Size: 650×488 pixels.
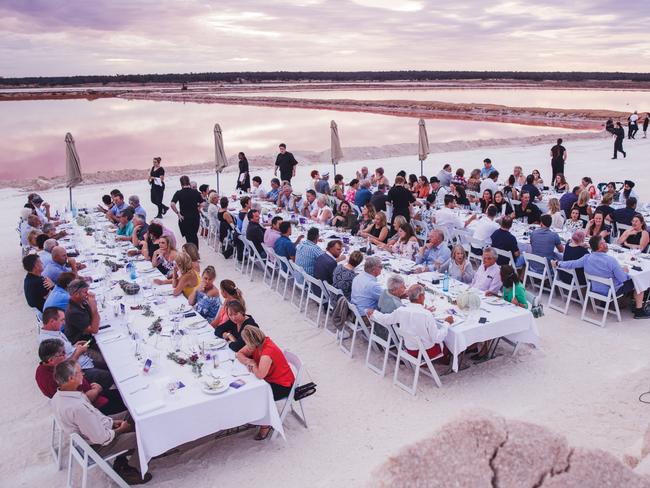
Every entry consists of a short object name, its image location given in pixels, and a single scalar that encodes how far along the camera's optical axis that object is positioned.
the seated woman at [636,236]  9.80
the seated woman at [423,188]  14.61
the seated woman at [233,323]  6.29
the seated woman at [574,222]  11.15
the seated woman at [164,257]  9.00
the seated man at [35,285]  7.55
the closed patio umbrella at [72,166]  12.66
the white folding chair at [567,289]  8.74
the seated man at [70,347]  5.89
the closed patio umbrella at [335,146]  16.39
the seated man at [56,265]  8.16
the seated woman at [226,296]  6.72
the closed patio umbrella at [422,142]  16.42
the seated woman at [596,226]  10.31
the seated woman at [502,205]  12.44
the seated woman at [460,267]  8.41
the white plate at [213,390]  5.16
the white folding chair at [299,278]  9.03
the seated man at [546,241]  9.37
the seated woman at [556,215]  11.18
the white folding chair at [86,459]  4.73
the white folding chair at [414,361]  6.58
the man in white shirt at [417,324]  6.47
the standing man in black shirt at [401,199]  12.20
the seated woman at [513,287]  7.24
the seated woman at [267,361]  5.56
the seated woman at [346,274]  8.05
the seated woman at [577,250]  8.72
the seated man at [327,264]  8.34
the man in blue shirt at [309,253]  8.87
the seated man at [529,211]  12.56
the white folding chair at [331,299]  7.94
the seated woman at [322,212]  12.20
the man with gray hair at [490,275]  7.84
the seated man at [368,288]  7.39
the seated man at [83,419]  4.77
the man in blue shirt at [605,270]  8.33
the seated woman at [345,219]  11.53
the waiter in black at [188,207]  11.58
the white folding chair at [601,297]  8.30
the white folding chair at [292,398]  5.79
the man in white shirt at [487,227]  10.52
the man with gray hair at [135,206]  11.58
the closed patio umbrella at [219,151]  15.53
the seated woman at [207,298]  7.27
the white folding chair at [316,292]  8.35
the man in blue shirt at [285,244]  9.84
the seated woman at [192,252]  8.23
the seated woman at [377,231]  10.58
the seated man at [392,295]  7.03
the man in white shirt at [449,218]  11.57
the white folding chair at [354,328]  7.35
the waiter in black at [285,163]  17.22
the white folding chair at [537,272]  9.19
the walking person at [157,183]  15.25
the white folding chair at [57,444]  5.55
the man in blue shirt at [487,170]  16.03
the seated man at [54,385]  5.16
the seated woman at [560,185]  15.24
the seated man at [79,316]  6.40
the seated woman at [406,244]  9.75
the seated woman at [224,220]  11.73
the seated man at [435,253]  9.00
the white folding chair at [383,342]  6.95
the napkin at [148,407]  4.91
